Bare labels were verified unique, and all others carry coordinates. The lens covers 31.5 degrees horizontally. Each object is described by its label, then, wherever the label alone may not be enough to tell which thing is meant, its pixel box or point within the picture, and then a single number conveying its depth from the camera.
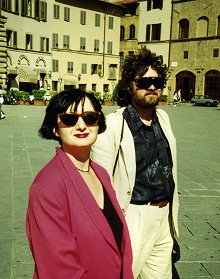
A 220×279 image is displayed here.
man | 2.53
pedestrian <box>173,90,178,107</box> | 38.57
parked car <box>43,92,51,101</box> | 32.47
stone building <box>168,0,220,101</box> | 44.22
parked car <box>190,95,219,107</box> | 40.12
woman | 1.54
